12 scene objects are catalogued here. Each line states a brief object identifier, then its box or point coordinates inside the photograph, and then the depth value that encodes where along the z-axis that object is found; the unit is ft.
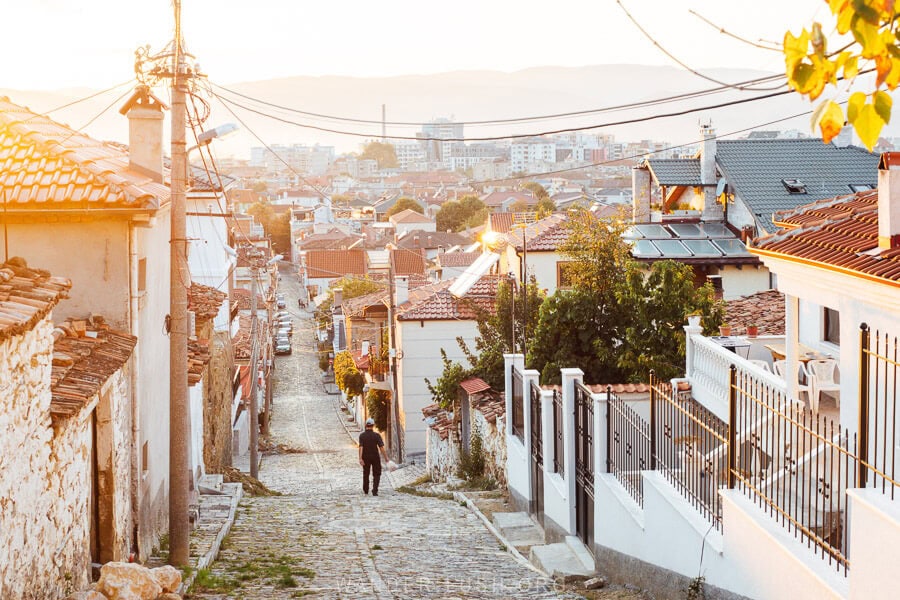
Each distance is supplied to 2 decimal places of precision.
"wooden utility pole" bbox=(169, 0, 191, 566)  39.47
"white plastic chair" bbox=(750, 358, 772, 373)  47.70
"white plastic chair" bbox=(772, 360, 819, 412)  40.43
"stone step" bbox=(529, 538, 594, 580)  40.42
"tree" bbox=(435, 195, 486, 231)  373.61
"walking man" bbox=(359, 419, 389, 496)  67.10
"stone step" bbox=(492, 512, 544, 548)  49.47
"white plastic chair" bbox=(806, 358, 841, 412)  40.09
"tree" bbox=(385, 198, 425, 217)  438.81
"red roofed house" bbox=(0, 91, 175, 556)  38.73
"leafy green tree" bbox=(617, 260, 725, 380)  64.64
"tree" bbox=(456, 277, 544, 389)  78.64
